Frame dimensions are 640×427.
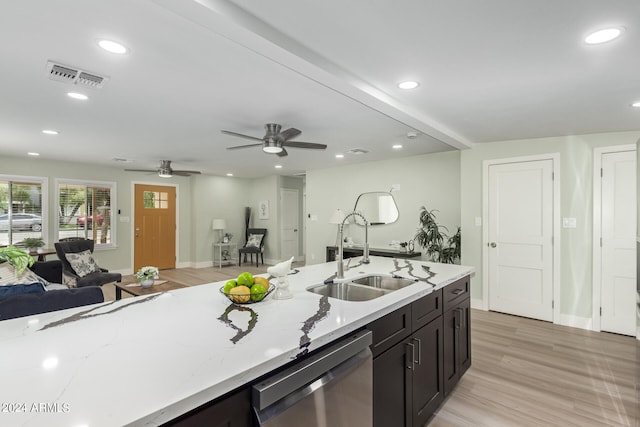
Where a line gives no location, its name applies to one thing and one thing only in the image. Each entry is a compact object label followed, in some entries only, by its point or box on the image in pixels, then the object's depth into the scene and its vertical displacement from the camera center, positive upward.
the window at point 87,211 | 6.23 +0.05
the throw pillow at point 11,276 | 3.23 -0.64
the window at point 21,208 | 5.65 +0.09
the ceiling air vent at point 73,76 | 2.22 +0.97
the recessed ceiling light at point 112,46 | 1.91 +0.99
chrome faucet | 2.26 -0.34
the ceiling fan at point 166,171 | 5.68 +0.74
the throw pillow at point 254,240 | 8.12 -0.65
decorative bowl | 1.54 -0.39
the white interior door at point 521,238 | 4.04 -0.29
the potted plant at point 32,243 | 5.34 -0.48
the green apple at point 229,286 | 1.60 -0.35
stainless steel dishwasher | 1.02 -0.61
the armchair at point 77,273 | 4.79 -0.89
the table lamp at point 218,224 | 7.95 -0.24
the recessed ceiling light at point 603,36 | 1.74 +0.97
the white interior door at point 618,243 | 3.58 -0.29
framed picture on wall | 8.48 +0.14
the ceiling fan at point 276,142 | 3.38 +0.75
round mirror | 5.85 +0.13
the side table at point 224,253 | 8.09 -0.97
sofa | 1.77 -0.50
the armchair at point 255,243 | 7.88 -0.72
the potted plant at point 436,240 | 4.75 -0.37
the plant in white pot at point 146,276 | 3.70 -0.70
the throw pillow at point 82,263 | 4.91 -0.75
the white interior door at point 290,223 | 8.34 -0.22
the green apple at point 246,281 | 1.61 -0.33
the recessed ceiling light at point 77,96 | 2.71 +0.98
